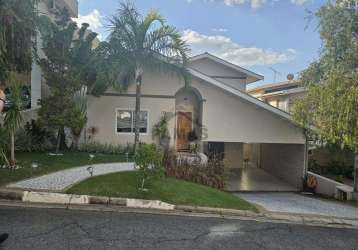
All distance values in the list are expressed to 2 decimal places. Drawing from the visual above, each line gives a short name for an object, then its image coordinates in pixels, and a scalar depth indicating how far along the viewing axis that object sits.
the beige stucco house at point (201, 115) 13.58
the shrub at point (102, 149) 13.02
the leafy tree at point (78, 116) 11.31
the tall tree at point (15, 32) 6.28
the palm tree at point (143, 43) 11.66
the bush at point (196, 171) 9.78
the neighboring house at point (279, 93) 17.84
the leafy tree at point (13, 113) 8.29
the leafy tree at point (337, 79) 8.55
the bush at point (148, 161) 7.02
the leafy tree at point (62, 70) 11.08
